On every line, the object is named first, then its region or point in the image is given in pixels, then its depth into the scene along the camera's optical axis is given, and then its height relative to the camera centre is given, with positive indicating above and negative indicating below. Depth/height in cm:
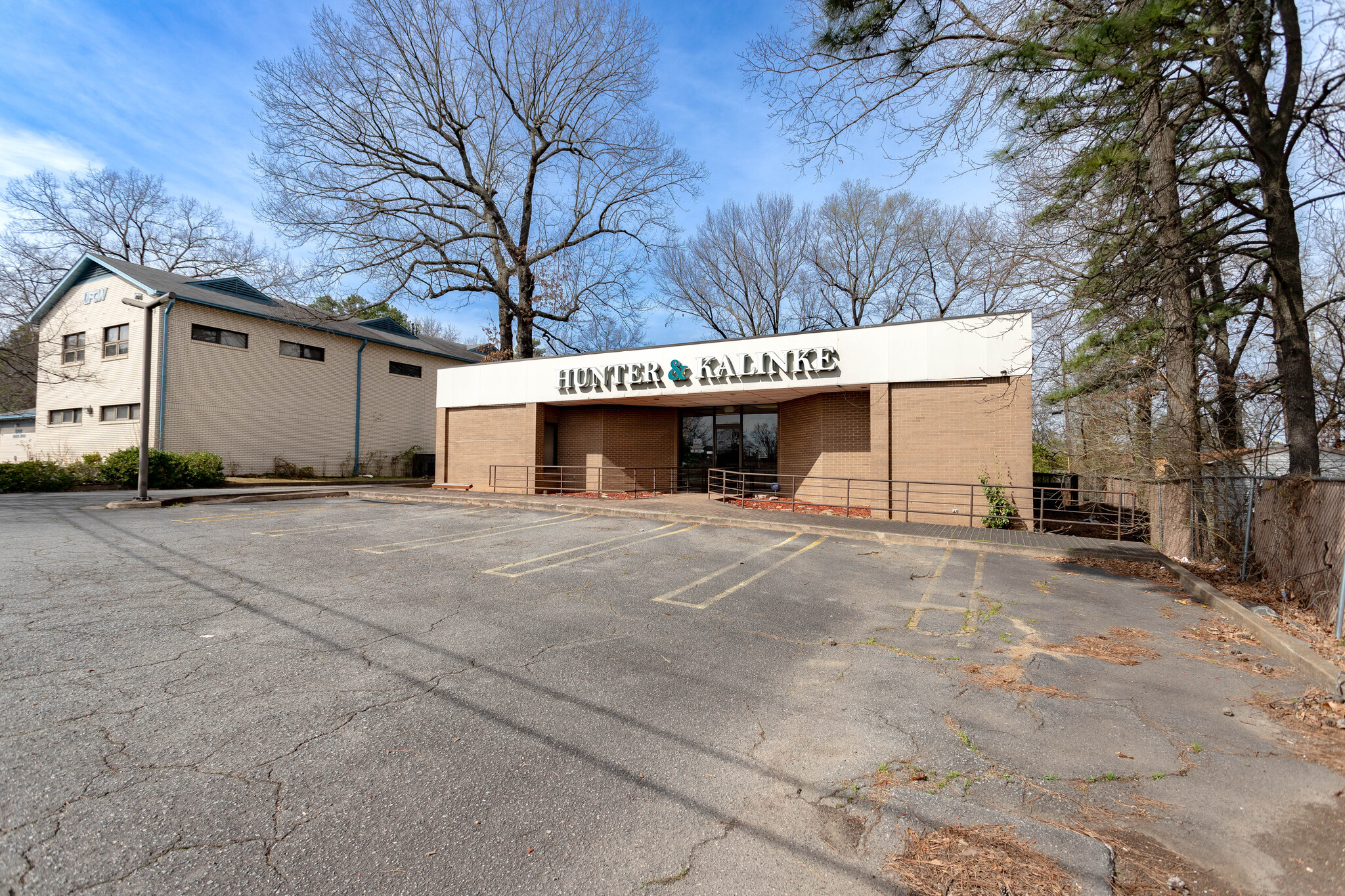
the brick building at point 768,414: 1298 +171
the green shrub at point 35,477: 1722 -51
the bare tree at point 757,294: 3378 +1105
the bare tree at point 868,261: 3044 +1199
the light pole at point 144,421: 1377 +103
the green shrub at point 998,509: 1246 -81
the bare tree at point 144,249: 3281 +1284
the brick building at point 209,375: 2192 +381
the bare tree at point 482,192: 2395 +1314
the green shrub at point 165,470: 1912 -26
